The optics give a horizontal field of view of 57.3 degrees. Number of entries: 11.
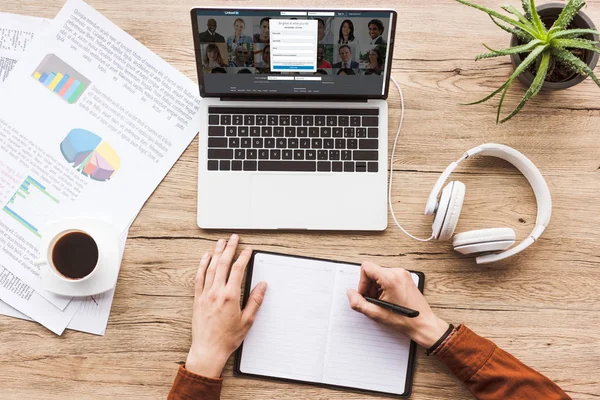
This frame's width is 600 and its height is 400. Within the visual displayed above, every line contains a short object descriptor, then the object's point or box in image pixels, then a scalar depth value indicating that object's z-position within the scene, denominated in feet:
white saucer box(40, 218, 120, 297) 3.28
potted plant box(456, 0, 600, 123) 2.87
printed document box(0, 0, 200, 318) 3.38
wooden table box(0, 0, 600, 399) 3.35
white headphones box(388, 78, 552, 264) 3.12
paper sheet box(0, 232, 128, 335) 3.35
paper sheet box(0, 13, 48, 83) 3.46
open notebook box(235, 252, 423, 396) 3.31
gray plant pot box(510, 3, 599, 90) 3.05
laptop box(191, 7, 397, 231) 3.29
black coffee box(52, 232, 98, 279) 3.17
